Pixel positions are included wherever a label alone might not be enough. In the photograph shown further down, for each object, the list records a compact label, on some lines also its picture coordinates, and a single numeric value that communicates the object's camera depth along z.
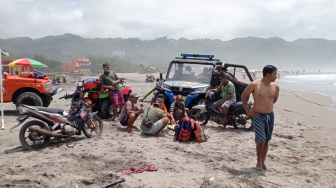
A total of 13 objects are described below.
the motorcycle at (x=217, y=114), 8.73
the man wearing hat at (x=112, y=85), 9.43
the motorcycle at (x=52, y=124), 6.23
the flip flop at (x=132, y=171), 4.96
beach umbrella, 13.53
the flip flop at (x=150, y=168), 5.14
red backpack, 7.10
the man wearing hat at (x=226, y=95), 8.71
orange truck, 10.51
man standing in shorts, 5.23
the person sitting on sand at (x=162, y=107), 8.12
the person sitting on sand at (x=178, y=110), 8.37
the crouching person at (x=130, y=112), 8.02
